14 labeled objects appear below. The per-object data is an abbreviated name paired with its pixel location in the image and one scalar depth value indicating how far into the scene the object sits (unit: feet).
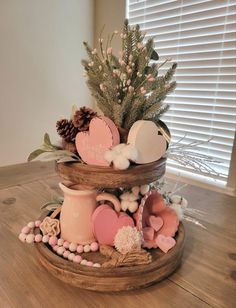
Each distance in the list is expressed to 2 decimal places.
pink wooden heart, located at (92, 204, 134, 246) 1.77
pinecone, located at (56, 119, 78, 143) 1.85
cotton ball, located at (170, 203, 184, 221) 2.09
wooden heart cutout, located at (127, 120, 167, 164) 1.74
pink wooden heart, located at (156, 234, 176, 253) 1.80
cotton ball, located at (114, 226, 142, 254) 1.67
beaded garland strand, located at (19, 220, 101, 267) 1.70
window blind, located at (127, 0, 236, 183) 4.12
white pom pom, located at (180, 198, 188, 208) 2.28
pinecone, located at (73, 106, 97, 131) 1.83
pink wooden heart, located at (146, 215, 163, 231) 1.92
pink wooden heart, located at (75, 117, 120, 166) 1.73
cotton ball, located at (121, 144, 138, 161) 1.65
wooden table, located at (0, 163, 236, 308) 1.53
